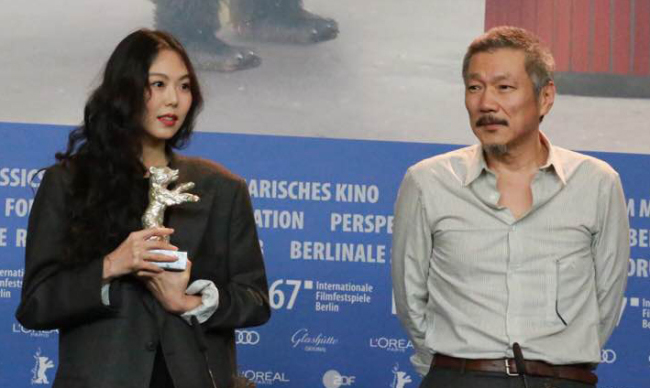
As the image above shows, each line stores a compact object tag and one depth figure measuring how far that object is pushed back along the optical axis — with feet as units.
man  21.02
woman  20.18
